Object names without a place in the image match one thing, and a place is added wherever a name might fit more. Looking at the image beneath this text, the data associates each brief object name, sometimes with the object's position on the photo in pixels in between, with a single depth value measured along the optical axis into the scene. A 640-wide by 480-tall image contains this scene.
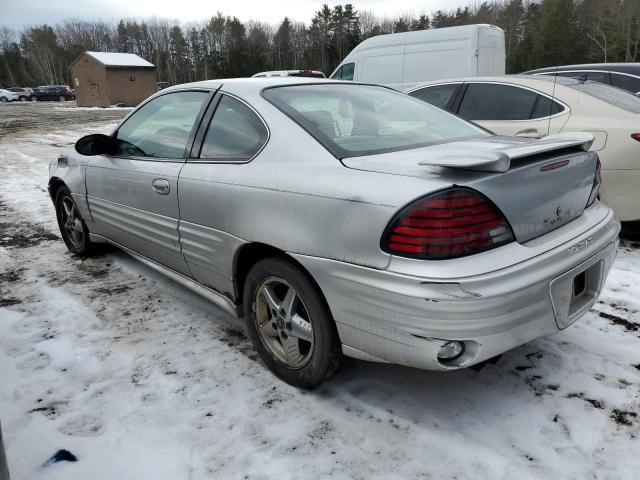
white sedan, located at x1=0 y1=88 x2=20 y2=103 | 49.17
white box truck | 10.20
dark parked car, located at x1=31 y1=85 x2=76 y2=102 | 50.25
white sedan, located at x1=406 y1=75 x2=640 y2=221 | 4.07
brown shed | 38.78
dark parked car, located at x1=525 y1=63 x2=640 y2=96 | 7.24
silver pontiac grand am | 1.80
